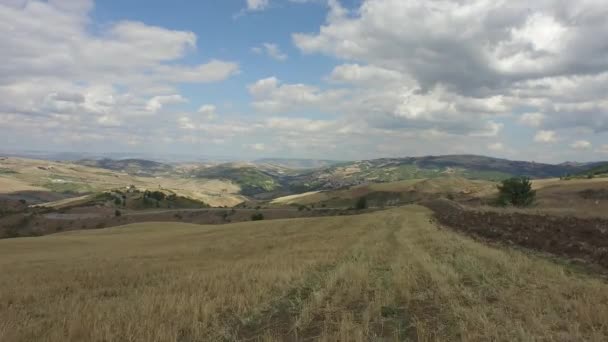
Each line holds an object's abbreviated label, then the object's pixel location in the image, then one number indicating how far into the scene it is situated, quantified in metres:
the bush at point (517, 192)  82.56
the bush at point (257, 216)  113.98
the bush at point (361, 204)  124.66
